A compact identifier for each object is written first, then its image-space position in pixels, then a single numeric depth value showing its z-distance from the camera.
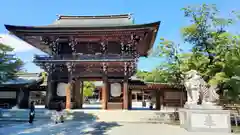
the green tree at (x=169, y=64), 13.30
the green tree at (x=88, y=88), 31.30
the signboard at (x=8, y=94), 18.70
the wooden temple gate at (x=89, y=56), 14.94
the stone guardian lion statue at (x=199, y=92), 9.41
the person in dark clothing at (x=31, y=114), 11.50
